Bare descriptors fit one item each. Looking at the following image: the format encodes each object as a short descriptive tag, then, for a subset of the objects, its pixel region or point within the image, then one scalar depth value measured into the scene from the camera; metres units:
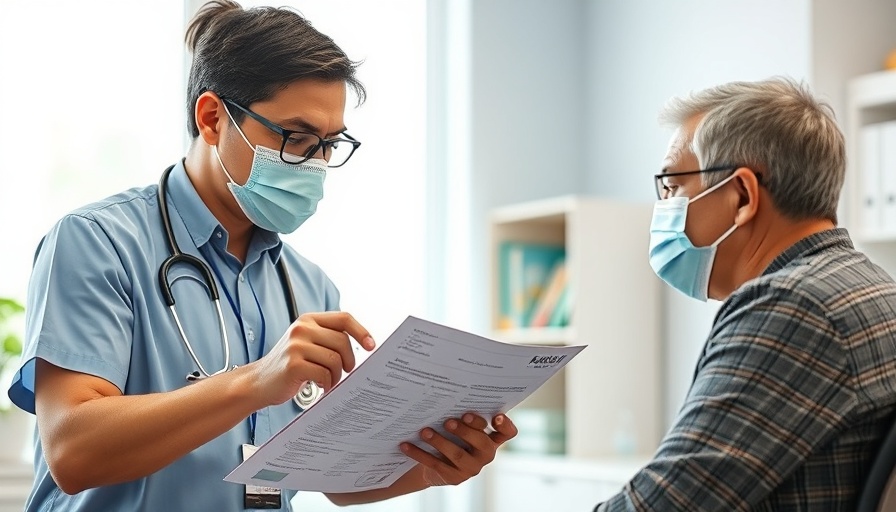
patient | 1.16
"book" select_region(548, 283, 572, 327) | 3.31
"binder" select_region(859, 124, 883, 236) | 2.82
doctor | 1.28
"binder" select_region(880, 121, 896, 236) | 2.78
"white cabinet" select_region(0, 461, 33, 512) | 2.77
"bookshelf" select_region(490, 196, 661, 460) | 3.26
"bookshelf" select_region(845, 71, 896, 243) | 2.80
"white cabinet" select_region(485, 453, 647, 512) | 2.97
